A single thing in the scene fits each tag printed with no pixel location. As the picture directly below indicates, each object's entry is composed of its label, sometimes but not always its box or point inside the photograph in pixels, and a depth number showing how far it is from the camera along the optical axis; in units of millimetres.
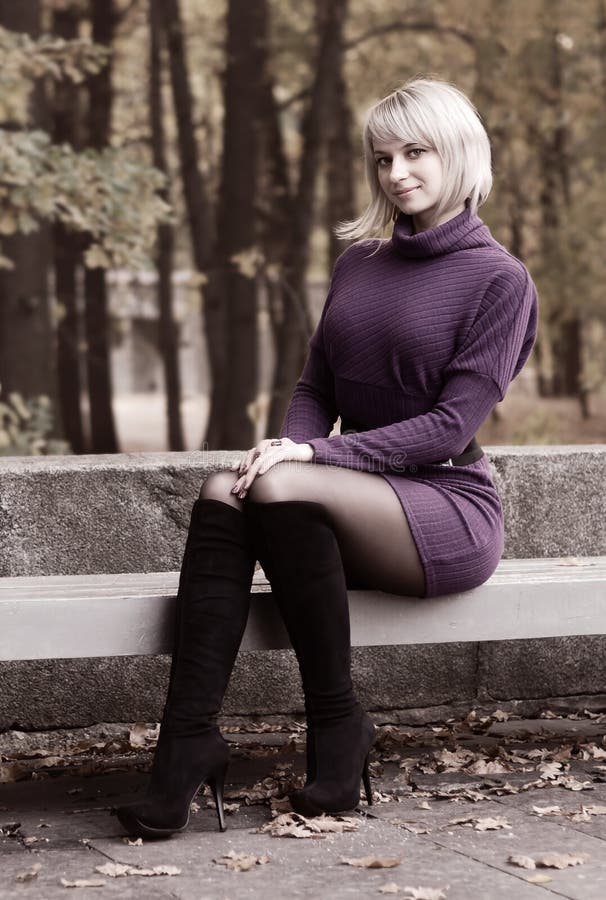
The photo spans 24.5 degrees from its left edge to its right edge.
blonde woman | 3432
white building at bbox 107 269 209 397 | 38656
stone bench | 3572
